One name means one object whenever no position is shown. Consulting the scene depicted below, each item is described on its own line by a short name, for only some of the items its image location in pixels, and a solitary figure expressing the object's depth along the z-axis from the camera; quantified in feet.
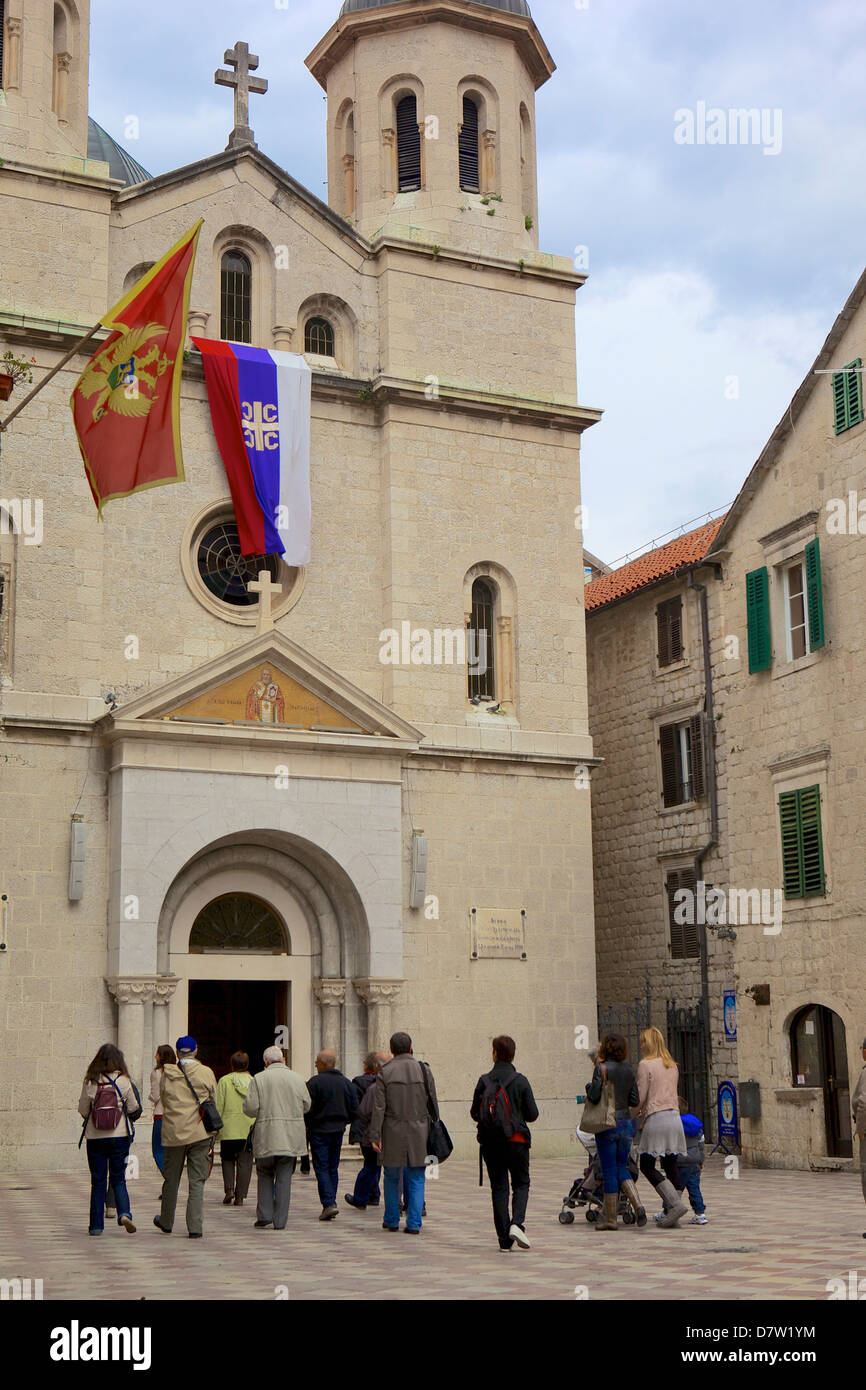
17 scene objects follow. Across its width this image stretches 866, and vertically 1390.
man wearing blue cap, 47.62
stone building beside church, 74.79
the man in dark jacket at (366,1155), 53.67
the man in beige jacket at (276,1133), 48.93
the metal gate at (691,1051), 91.97
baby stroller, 50.62
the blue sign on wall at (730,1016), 86.89
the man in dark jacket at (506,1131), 43.57
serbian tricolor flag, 84.12
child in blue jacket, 50.85
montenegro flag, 57.47
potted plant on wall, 51.21
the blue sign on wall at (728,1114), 81.82
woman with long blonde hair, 49.67
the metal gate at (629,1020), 98.48
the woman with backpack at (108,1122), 48.29
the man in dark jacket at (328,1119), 53.16
